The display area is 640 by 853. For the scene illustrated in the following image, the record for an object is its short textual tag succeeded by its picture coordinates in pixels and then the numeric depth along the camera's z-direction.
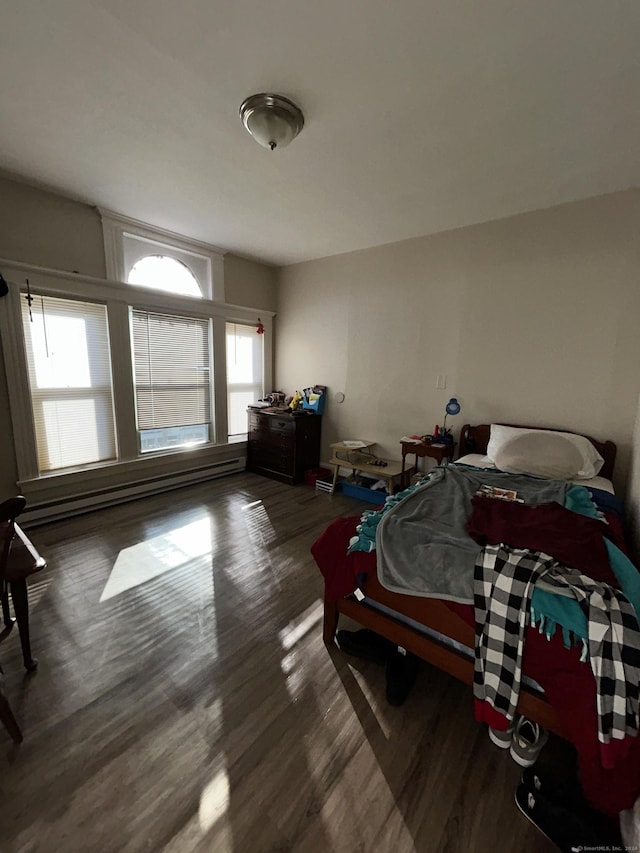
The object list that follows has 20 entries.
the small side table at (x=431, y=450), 3.07
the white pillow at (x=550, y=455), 2.38
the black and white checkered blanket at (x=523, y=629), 0.96
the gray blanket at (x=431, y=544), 1.29
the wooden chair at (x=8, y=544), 1.10
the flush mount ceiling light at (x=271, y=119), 1.67
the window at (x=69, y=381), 2.84
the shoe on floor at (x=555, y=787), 1.07
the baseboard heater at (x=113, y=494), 2.90
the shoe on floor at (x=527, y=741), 1.15
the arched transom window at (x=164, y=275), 3.41
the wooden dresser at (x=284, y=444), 4.01
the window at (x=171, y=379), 3.48
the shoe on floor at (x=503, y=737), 1.14
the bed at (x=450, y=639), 0.98
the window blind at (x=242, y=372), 4.36
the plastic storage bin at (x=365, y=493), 3.53
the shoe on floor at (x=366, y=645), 1.63
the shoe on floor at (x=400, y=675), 1.45
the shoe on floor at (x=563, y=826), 0.96
